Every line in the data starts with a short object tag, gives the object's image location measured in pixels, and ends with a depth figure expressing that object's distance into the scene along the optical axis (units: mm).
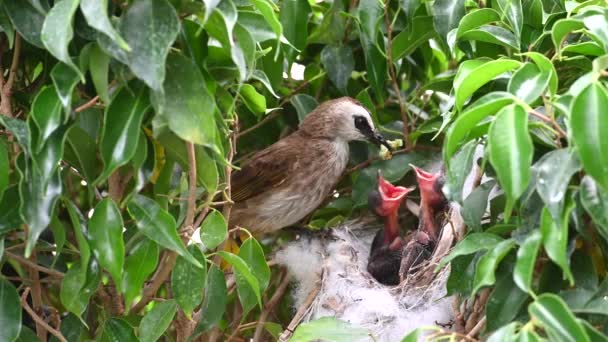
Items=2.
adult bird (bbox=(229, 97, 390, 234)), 2142
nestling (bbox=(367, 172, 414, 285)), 2084
